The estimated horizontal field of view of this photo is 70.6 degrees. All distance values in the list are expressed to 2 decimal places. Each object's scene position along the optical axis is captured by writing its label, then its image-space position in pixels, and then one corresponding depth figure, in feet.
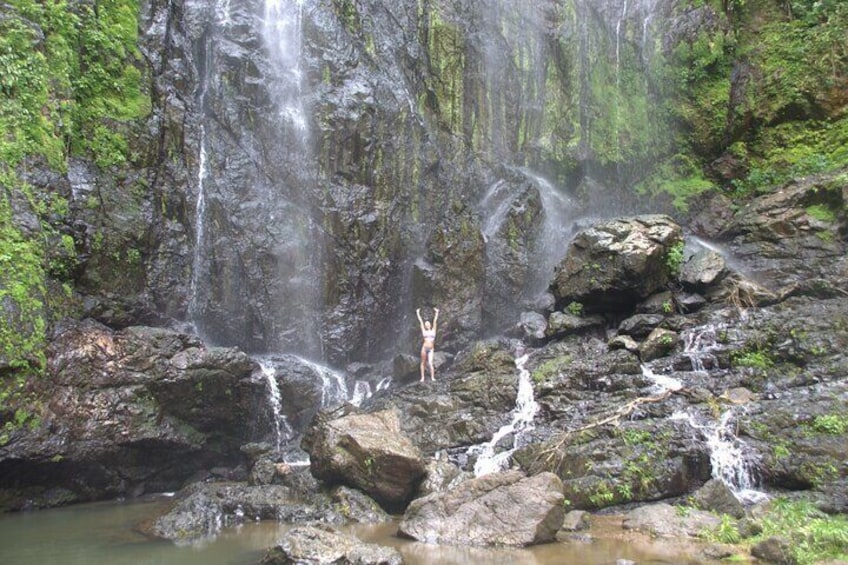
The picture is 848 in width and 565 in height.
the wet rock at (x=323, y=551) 22.81
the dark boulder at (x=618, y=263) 49.37
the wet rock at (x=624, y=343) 44.65
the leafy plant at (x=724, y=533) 24.71
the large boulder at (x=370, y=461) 33.35
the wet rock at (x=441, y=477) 33.81
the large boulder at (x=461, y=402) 41.37
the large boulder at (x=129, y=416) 37.29
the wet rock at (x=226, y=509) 30.01
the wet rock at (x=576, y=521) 27.84
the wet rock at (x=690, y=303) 49.19
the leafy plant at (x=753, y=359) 38.93
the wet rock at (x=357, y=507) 31.60
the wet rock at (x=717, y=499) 28.48
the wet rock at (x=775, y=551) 21.86
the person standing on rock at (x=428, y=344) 50.47
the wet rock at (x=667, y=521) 26.35
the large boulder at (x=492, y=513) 25.88
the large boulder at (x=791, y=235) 50.29
